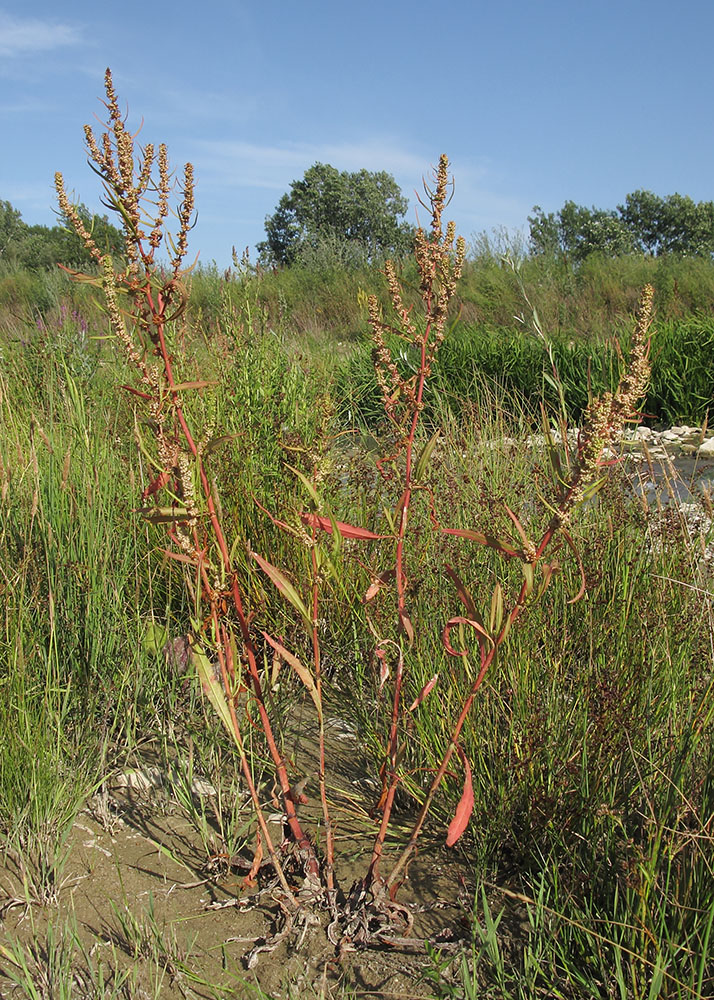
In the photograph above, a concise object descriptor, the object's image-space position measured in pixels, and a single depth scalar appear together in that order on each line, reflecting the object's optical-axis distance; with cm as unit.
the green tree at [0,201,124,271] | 2010
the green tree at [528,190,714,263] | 3375
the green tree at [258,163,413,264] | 3061
